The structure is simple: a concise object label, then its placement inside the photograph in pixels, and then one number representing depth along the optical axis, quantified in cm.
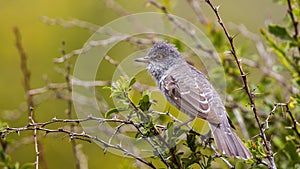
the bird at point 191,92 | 614
